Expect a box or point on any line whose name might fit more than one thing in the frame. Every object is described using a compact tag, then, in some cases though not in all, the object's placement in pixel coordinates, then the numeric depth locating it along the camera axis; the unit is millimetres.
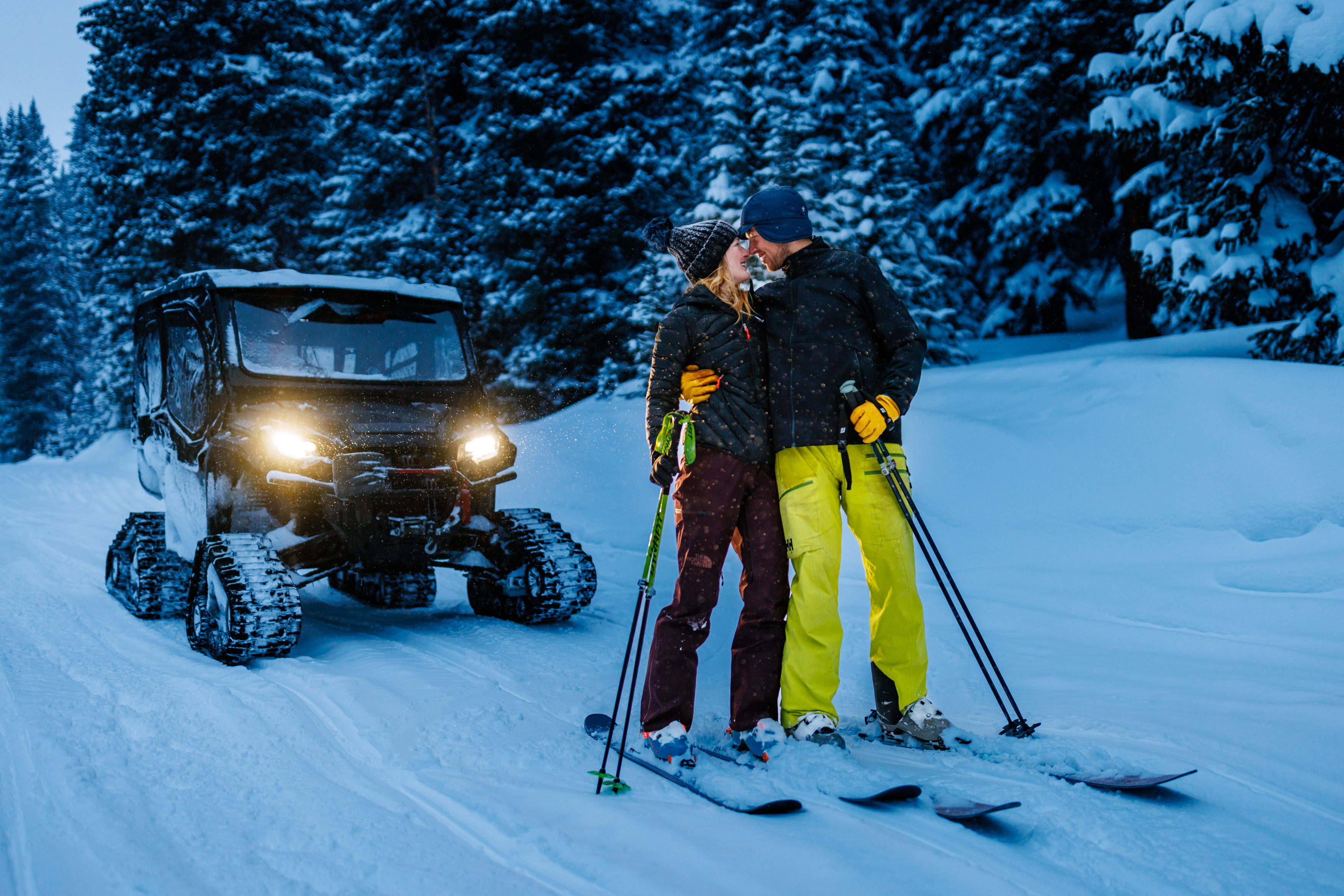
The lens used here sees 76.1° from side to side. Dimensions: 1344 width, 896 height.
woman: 3121
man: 3123
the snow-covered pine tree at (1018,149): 17625
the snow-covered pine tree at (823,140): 13562
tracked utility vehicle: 4746
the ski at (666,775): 2516
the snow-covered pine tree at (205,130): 17656
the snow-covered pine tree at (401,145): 16484
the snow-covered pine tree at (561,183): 15125
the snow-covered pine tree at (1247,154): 8453
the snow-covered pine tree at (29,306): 37438
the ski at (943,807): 2418
